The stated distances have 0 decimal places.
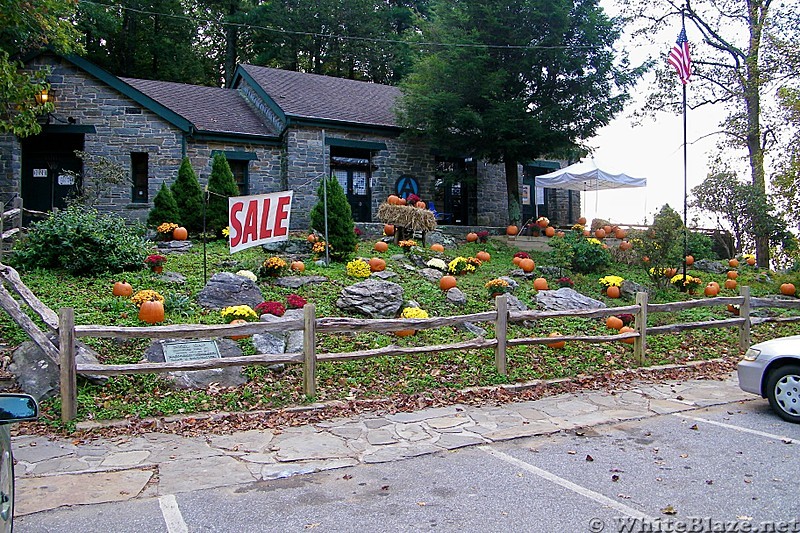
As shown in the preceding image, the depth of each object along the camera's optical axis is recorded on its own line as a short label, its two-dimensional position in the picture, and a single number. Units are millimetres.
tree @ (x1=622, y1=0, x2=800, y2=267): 17219
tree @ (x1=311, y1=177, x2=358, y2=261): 13703
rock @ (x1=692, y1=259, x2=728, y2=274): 16984
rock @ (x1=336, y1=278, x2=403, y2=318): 10133
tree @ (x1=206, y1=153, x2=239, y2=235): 15969
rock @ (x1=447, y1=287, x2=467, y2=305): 11273
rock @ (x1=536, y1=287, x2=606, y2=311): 11492
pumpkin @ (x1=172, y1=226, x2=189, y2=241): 14562
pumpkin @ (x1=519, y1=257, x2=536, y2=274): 14227
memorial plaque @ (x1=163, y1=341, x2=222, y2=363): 7617
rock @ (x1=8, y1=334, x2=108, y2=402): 6844
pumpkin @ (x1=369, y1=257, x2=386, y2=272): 12766
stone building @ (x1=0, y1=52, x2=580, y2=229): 18000
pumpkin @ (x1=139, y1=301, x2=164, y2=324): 8766
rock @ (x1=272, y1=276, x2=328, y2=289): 11414
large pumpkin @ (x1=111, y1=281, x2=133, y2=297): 9789
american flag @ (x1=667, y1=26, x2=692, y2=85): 13516
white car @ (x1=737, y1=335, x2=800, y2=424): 6773
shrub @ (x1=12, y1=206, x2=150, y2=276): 10867
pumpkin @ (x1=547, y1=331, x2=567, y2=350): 9688
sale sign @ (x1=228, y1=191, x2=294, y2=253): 9844
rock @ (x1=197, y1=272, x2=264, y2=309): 9961
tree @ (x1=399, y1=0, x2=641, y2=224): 18203
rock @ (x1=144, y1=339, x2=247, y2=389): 7375
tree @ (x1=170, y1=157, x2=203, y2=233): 15836
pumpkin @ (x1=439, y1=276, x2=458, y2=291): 11938
